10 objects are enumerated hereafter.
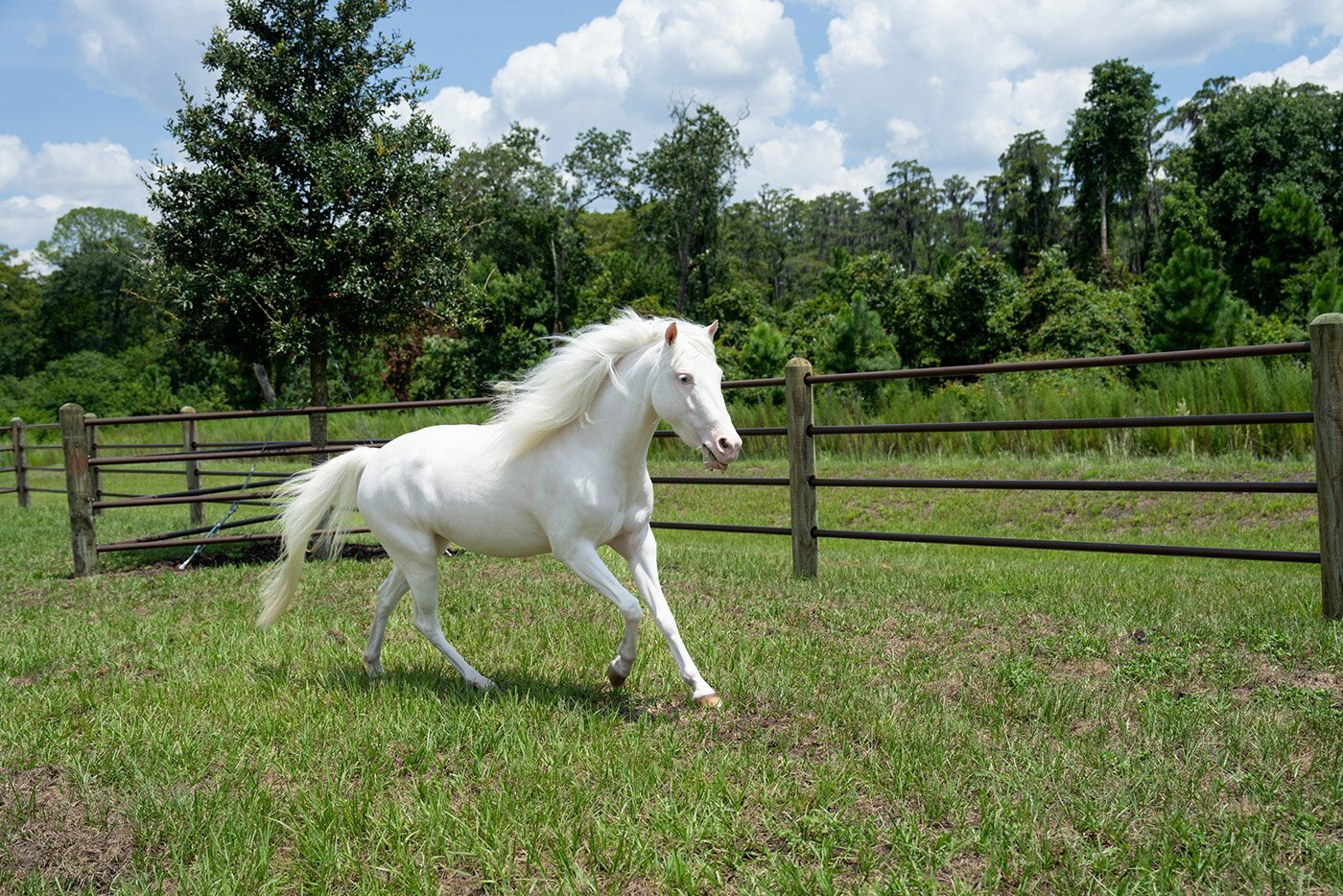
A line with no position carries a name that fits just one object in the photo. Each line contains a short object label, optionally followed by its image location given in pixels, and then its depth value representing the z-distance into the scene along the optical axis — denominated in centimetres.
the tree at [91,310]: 5162
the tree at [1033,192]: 4969
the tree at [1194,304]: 1764
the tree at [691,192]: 3428
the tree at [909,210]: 6431
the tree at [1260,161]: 3303
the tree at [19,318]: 4825
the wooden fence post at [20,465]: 1530
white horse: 386
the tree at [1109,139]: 3803
